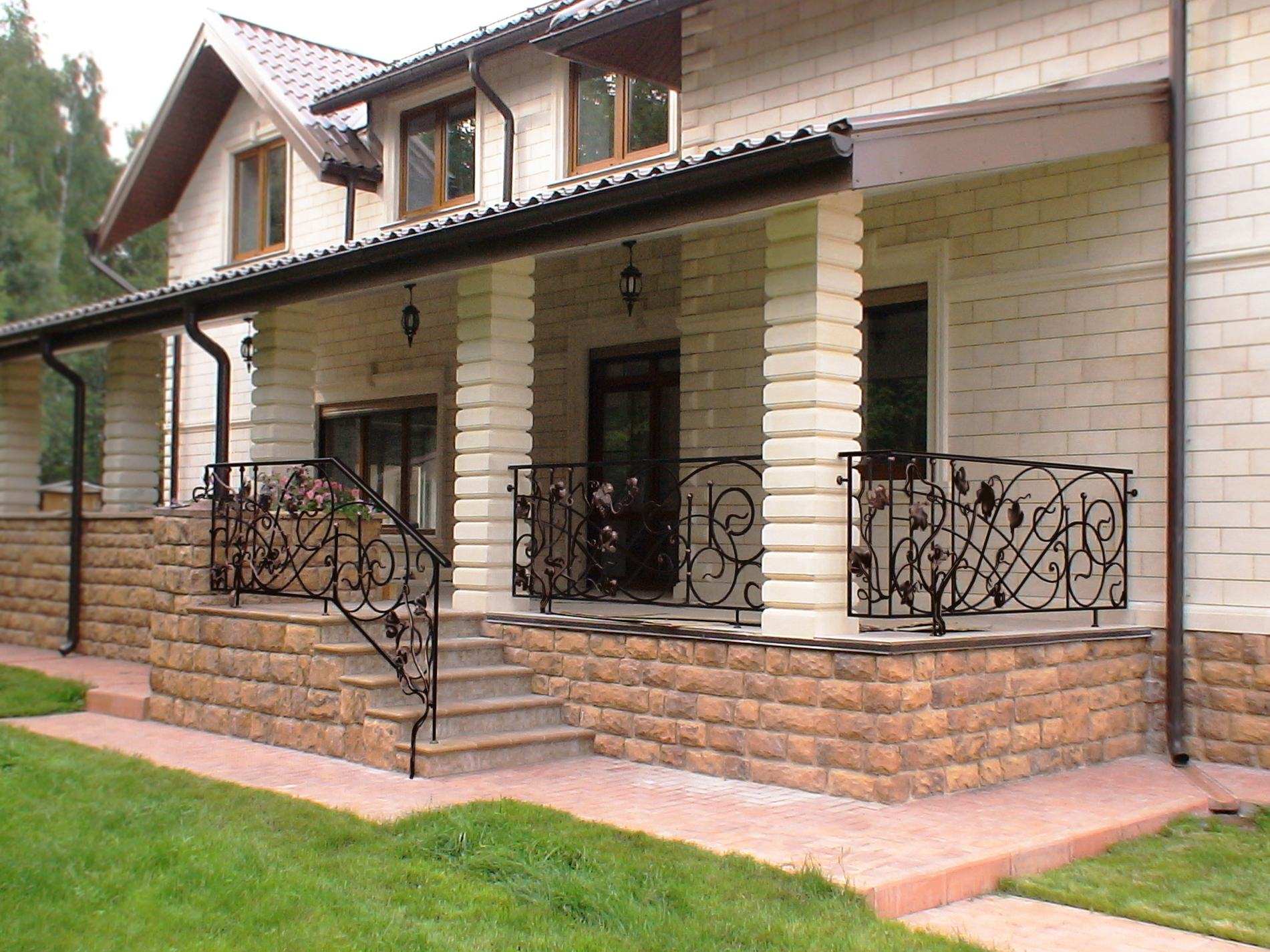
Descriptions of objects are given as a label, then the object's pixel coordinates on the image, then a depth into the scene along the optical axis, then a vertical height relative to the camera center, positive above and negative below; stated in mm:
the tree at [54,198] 31484 +7944
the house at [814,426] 7242 +611
